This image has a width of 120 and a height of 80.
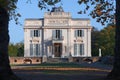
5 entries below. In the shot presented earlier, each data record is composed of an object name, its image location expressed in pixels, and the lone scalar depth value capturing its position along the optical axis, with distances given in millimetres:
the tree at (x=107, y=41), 85125
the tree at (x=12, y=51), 88075
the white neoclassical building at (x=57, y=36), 80812
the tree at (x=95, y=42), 92512
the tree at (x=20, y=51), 99112
